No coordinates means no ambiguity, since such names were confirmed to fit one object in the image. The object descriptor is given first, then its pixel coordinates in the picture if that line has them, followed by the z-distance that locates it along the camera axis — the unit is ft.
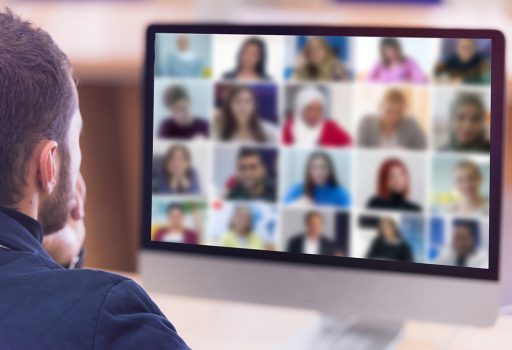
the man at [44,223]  6.38
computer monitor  8.13
